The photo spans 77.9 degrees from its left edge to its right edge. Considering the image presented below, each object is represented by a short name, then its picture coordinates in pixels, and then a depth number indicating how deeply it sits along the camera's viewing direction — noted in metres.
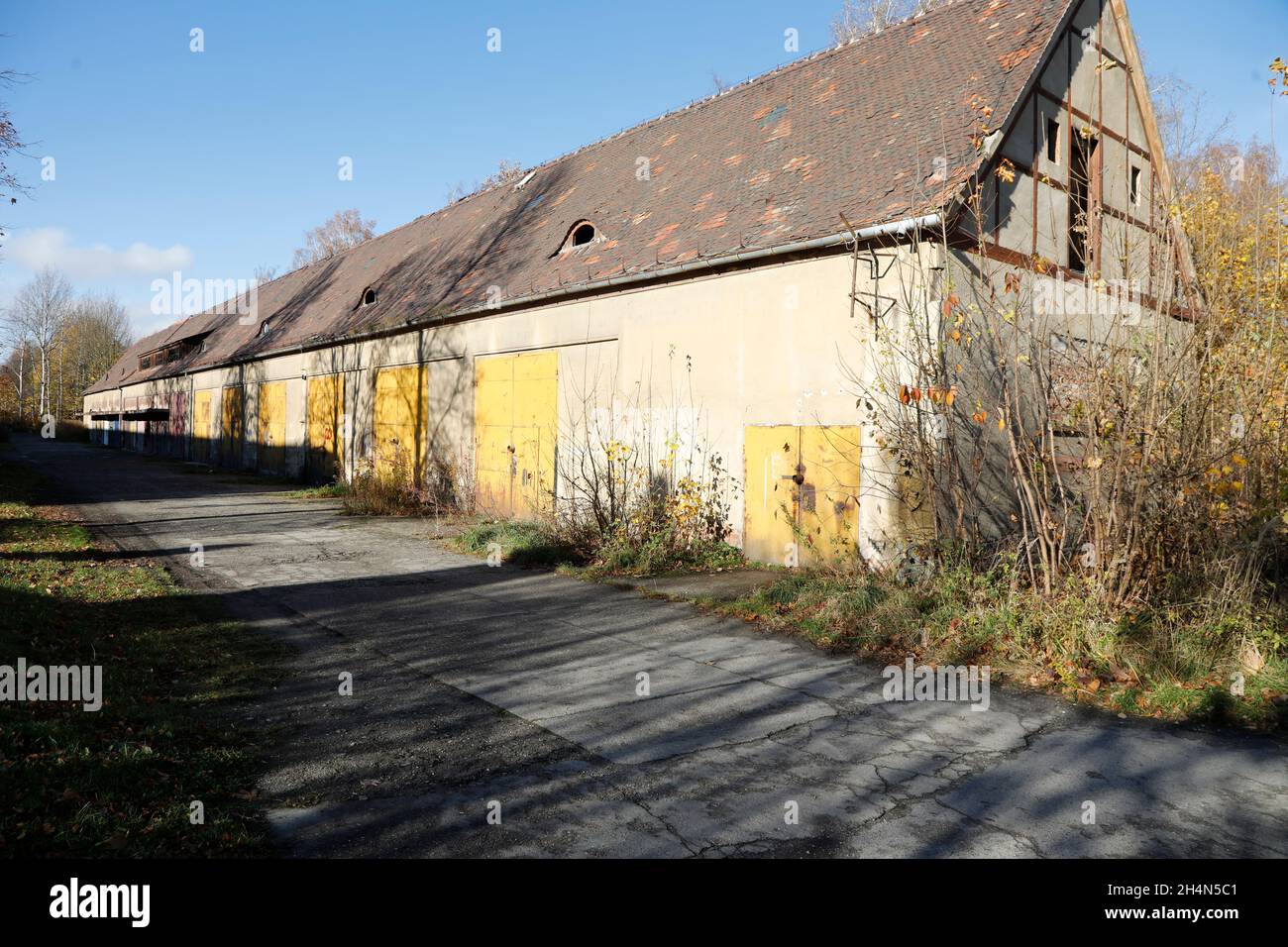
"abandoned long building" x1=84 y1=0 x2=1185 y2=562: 9.27
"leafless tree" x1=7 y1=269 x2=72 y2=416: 66.25
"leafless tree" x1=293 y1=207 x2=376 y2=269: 53.03
